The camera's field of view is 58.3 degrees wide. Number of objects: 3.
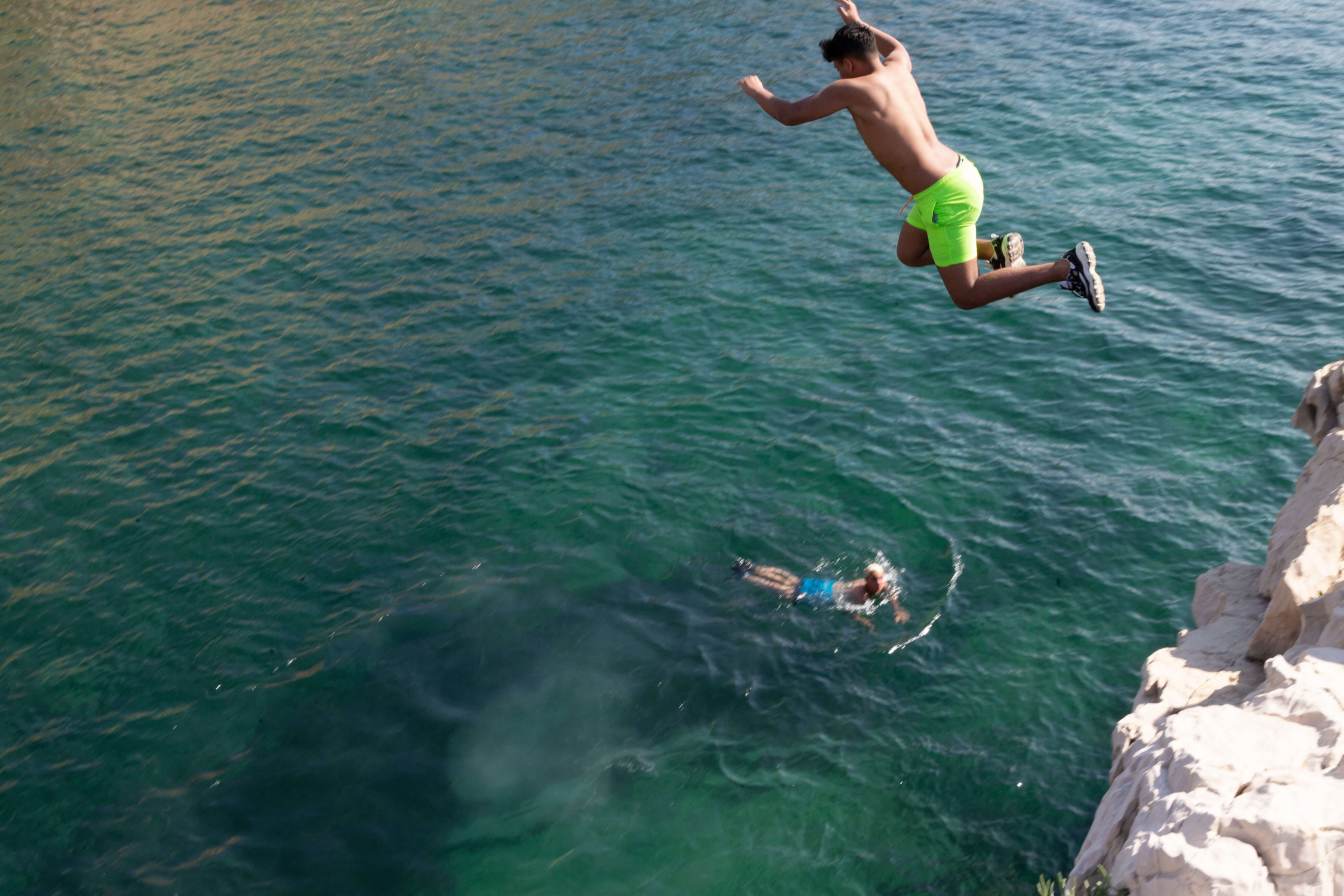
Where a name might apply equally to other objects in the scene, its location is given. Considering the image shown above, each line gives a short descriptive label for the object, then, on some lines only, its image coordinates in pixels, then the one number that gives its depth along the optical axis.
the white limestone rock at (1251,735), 9.27
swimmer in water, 17.56
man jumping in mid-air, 12.26
